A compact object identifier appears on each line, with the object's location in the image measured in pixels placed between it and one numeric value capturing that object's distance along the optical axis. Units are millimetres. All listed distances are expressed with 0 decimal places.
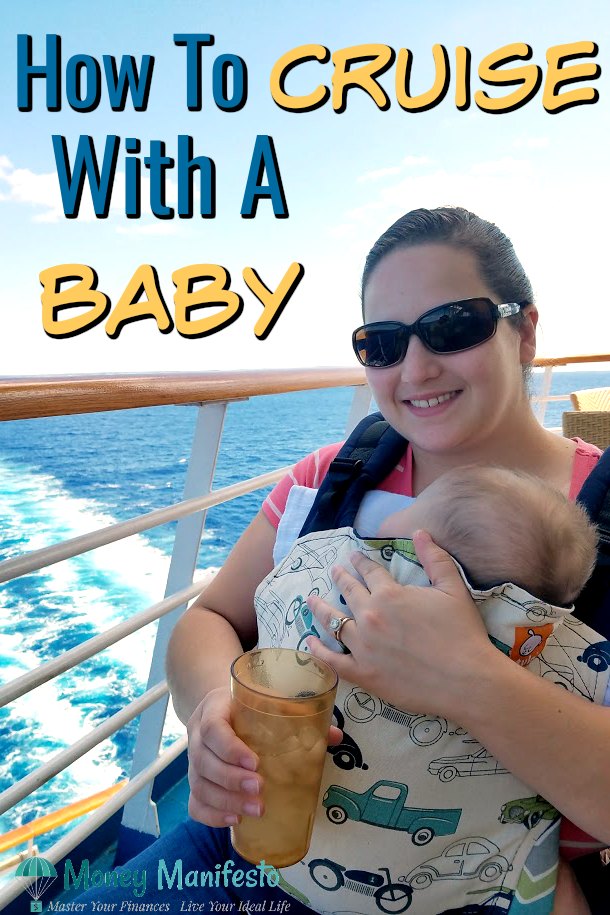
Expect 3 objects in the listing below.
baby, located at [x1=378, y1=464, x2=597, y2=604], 685
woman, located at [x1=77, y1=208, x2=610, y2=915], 607
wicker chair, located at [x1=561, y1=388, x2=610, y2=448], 1559
